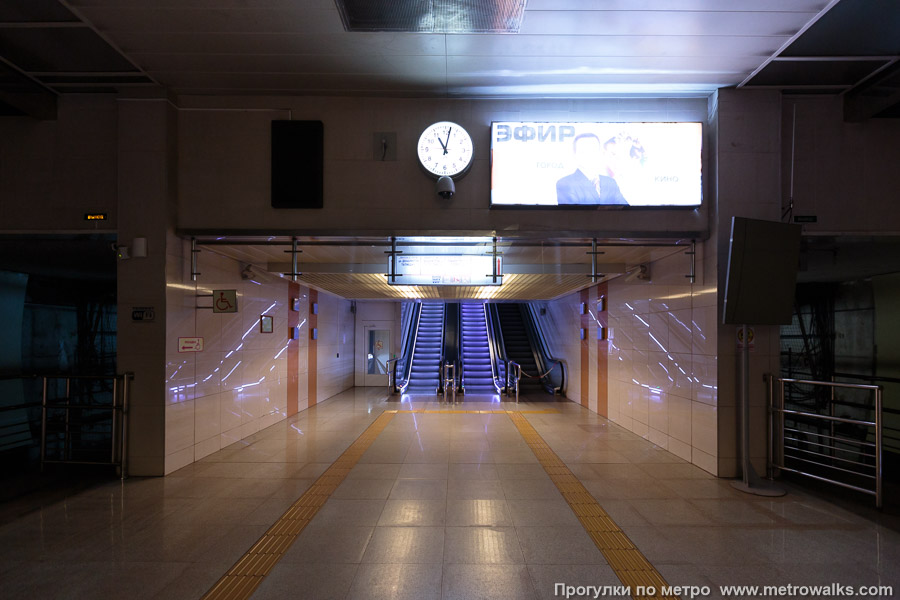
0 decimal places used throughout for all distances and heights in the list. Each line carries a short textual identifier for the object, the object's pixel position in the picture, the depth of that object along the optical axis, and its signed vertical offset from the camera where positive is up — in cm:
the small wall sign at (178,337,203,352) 468 -45
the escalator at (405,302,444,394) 1138 -137
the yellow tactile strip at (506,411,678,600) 254 -163
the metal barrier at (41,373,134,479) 435 -118
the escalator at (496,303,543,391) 1121 -103
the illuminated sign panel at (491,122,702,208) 455 +146
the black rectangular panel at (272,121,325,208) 460 +146
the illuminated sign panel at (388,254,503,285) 538 +44
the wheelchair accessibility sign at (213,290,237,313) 480 +3
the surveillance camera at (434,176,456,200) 442 +120
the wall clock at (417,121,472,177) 456 +164
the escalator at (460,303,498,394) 1133 -139
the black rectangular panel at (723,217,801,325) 398 +32
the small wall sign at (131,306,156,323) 444 -11
